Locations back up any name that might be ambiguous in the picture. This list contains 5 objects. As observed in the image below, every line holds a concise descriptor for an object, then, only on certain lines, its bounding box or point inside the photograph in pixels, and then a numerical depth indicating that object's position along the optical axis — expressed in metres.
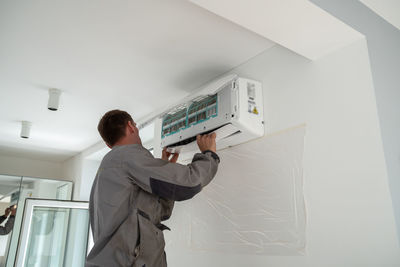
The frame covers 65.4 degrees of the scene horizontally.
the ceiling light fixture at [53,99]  2.27
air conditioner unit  1.59
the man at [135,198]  1.19
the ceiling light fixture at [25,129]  2.91
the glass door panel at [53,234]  2.74
